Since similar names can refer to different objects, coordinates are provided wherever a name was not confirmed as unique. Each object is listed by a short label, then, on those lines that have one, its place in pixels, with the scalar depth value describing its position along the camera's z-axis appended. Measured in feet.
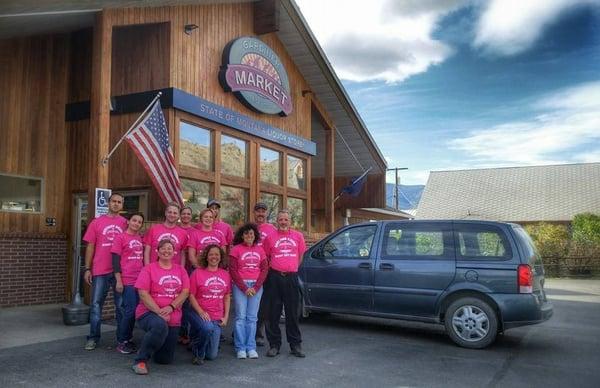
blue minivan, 23.90
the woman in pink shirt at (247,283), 21.34
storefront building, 31.30
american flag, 28.48
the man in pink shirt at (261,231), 22.84
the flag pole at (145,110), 28.14
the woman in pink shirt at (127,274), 21.17
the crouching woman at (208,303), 20.07
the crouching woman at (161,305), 18.60
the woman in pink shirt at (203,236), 22.53
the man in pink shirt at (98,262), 21.77
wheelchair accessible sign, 27.45
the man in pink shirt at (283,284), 21.88
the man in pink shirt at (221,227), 24.16
